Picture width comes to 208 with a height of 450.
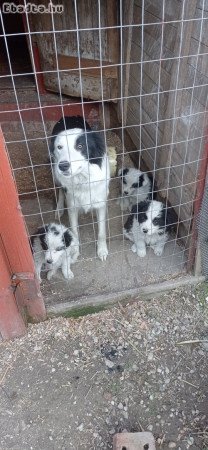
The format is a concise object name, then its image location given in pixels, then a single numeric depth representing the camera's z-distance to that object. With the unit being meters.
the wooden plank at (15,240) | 1.96
